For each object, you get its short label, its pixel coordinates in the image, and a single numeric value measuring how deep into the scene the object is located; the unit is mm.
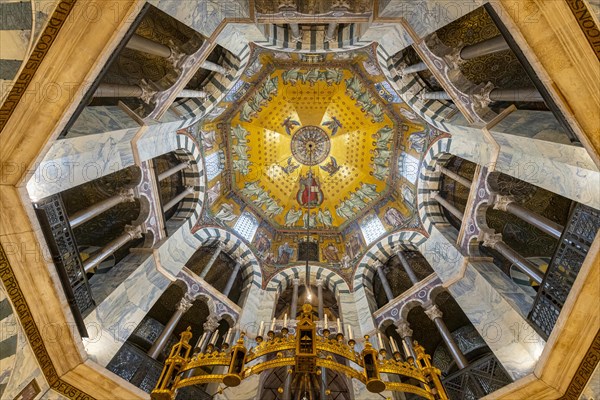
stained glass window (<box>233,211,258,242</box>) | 12953
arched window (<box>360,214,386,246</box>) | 12648
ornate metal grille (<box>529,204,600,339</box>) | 5417
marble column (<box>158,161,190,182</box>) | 9648
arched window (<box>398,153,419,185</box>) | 11530
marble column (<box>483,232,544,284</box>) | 6883
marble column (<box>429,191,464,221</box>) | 9428
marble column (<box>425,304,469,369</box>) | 7515
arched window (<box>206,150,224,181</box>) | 12195
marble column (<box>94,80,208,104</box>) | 6648
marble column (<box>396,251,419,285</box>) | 10227
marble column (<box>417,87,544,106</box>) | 6595
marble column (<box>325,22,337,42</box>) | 8516
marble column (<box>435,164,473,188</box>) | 9264
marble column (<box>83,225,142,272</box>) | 6839
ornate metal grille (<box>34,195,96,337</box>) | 5369
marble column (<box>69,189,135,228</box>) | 6742
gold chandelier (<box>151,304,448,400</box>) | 4277
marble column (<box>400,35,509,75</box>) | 6594
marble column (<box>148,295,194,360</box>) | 7910
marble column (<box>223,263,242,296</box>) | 10799
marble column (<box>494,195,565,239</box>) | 6502
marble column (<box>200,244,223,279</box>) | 10523
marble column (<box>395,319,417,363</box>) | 9266
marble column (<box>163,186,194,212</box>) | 9977
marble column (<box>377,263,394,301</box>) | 10549
